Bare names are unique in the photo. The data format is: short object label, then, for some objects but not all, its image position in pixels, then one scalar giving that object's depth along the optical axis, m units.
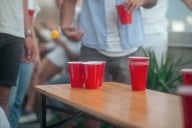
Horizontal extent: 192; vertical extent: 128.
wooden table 1.07
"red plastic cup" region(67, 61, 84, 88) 1.72
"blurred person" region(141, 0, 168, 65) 3.09
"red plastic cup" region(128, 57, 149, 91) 1.62
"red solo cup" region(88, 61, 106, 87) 1.69
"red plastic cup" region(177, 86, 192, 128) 0.74
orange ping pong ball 3.11
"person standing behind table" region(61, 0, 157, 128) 2.32
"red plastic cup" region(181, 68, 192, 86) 1.00
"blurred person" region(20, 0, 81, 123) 3.09
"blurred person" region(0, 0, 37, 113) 2.09
